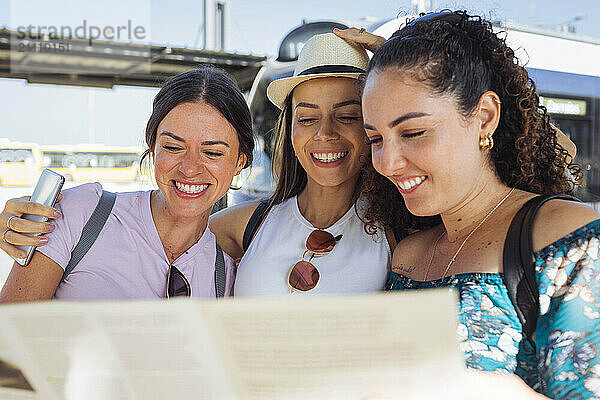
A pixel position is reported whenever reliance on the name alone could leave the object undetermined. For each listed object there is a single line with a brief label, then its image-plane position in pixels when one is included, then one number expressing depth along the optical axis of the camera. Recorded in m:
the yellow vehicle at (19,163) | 12.81
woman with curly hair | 1.17
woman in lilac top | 1.74
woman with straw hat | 1.87
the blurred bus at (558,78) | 6.22
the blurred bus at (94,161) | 13.64
